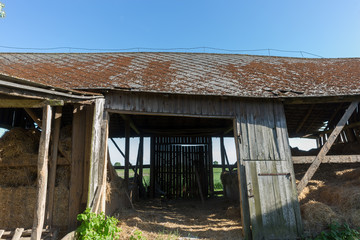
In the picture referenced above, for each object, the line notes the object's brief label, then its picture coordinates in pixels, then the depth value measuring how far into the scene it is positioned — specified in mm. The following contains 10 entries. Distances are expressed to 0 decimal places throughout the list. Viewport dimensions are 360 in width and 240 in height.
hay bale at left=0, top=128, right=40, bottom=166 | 5781
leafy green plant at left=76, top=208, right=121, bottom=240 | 4254
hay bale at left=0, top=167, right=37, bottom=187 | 5730
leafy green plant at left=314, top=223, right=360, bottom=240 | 5254
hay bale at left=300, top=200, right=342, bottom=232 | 5676
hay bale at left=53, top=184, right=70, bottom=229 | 5367
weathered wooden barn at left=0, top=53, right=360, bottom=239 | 5582
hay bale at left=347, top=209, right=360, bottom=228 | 5535
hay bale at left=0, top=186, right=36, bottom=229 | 5426
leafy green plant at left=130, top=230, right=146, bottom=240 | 4930
